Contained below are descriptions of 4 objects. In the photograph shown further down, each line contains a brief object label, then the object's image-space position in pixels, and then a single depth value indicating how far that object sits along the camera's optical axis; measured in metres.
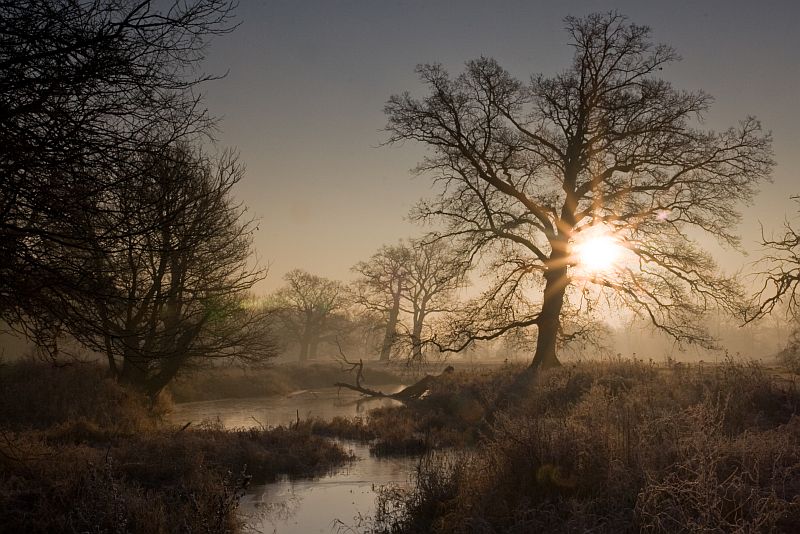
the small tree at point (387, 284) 46.25
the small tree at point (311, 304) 61.28
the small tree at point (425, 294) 44.38
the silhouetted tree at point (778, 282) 17.06
